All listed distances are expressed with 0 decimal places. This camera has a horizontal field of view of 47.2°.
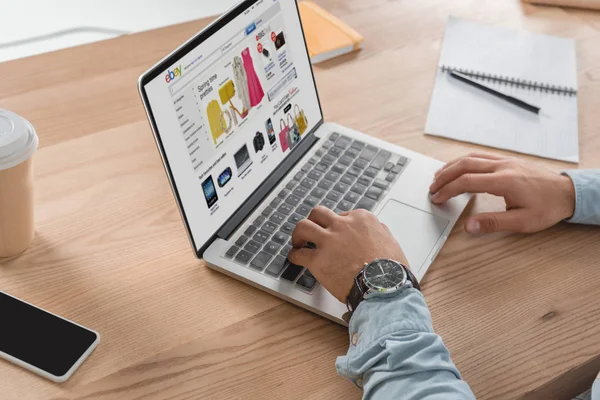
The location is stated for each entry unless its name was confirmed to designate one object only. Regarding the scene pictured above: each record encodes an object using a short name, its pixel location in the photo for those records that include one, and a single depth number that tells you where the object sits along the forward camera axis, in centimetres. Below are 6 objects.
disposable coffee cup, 80
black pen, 125
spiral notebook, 119
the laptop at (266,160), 86
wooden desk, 80
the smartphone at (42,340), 78
